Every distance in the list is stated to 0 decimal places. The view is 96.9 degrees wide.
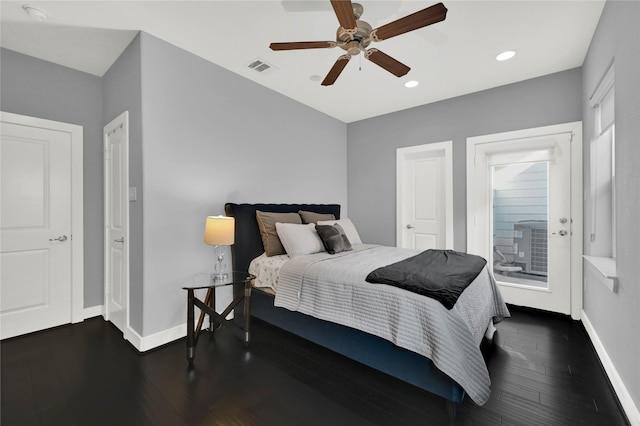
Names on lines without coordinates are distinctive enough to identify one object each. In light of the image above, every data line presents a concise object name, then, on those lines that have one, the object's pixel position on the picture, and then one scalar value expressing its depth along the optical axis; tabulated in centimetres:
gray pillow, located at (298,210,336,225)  357
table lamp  254
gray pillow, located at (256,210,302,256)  304
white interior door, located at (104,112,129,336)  270
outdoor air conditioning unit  343
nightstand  227
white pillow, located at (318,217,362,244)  364
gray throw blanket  180
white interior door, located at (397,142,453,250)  407
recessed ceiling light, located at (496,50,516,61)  285
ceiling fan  172
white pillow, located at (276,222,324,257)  290
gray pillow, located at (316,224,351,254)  302
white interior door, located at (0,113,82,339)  271
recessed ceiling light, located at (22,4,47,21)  217
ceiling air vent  303
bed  165
